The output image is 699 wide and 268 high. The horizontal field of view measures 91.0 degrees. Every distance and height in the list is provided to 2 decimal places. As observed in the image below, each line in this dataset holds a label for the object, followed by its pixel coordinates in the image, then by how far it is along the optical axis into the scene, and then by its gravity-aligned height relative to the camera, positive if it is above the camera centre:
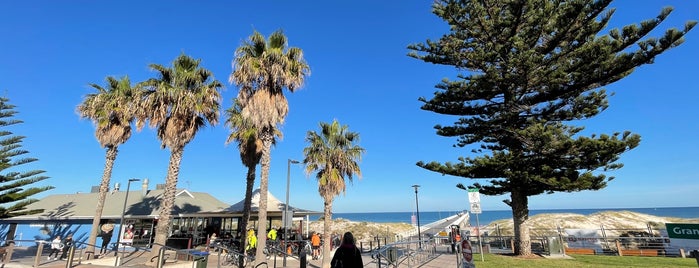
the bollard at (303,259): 8.75 -1.00
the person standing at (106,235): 17.38 -0.75
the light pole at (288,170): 17.77 +2.53
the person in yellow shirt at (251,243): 16.06 -1.08
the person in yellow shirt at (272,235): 19.00 -0.86
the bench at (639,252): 15.71 -1.66
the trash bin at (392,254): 10.21 -1.08
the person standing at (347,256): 5.68 -0.61
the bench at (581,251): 16.89 -1.69
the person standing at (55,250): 14.94 -1.29
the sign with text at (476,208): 11.49 +0.30
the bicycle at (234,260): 14.66 -1.76
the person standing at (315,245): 17.97 -1.34
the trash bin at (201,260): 9.42 -1.09
